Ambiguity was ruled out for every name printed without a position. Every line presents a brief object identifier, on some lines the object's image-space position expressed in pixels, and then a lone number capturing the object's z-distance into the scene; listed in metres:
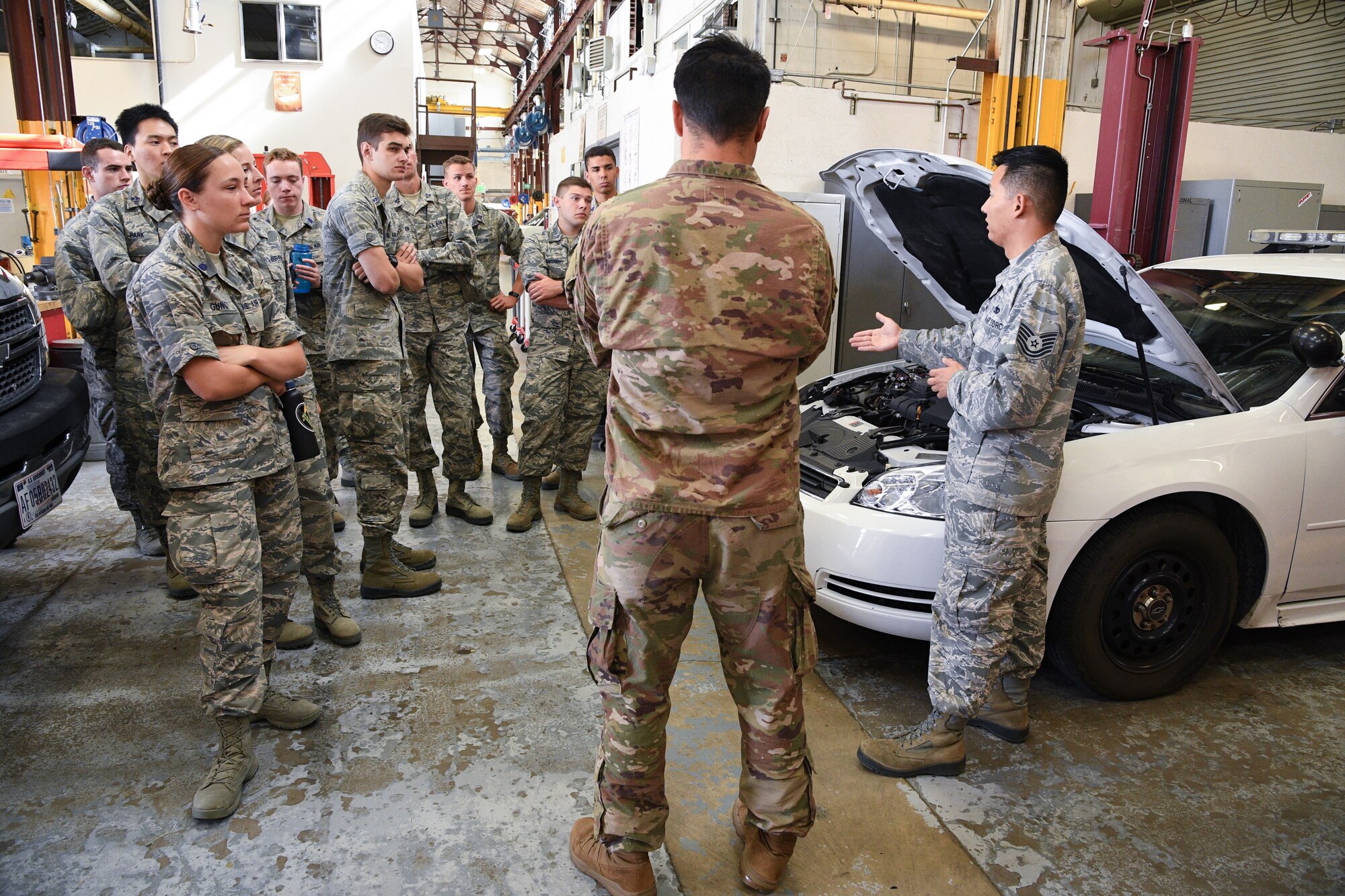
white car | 2.65
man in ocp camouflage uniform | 1.68
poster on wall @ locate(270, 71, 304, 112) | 13.82
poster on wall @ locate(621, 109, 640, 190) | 8.63
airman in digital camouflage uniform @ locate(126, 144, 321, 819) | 2.26
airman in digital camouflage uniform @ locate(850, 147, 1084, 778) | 2.24
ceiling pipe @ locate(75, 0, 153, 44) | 12.84
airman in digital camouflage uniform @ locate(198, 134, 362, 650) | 2.87
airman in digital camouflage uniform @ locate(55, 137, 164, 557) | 3.51
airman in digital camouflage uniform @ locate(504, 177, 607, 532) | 4.56
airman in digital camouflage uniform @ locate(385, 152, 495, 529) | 4.28
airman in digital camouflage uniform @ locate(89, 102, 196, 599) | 3.42
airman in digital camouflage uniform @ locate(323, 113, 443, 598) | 3.58
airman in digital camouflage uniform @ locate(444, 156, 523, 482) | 4.88
